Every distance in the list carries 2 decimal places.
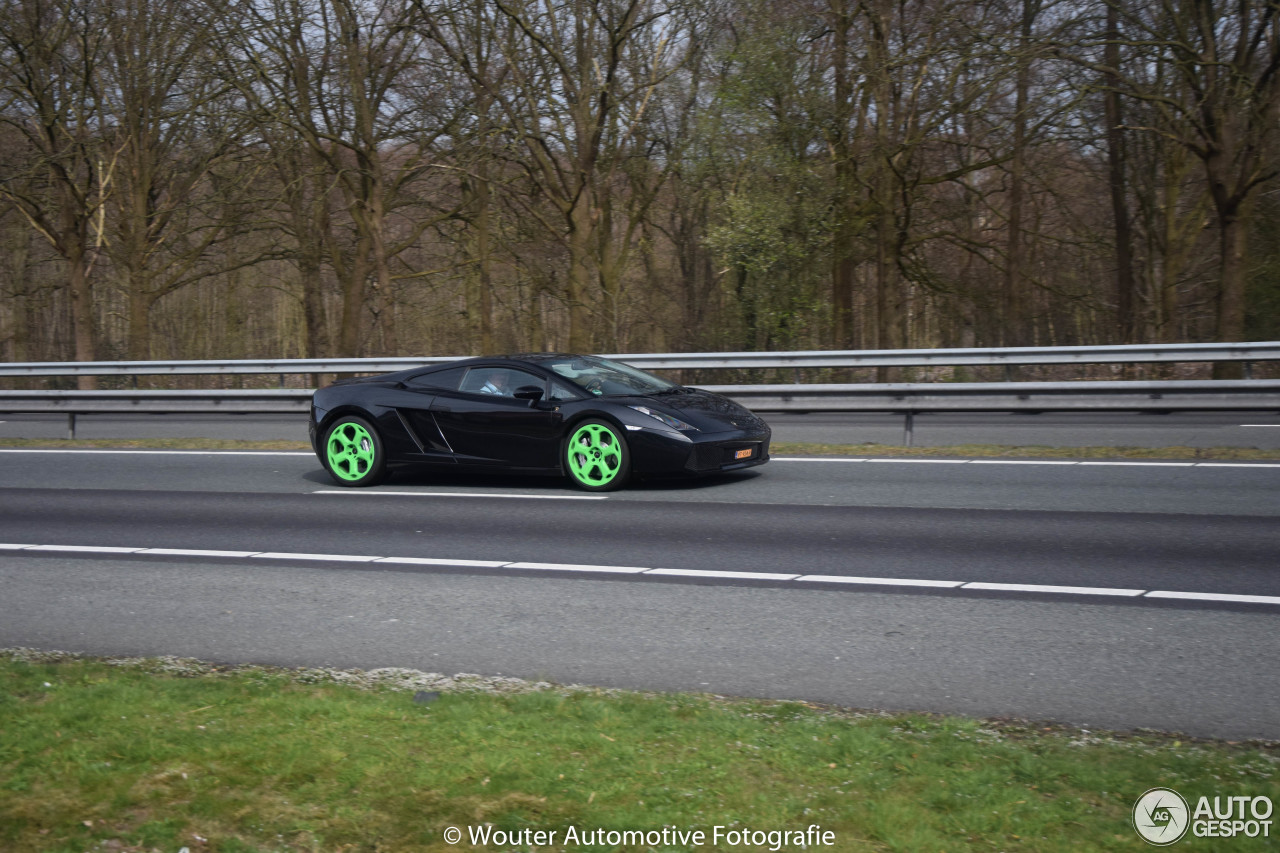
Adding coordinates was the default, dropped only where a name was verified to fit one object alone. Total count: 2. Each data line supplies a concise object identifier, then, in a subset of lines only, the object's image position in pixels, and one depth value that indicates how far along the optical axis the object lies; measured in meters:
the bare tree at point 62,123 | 27.88
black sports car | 10.98
